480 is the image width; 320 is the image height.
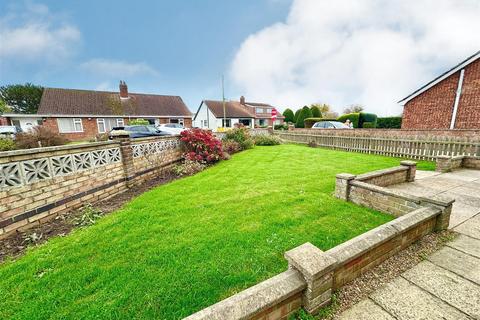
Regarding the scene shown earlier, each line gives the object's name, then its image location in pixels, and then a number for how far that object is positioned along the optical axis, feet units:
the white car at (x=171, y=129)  54.93
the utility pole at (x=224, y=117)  102.99
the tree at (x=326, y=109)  172.65
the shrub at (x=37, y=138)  32.28
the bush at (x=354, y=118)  70.15
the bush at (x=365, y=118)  69.36
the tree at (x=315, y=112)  106.83
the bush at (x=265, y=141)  49.49
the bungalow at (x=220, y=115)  112.68
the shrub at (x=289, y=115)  147.95
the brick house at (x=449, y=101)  37.83
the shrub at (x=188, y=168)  25.62
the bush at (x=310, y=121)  77.62
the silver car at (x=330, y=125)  47.62
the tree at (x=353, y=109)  167.03
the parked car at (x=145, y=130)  44.17
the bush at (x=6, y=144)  28.03
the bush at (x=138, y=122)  66.16
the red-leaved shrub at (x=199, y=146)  29.04
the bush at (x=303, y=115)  105.81
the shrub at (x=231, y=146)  38.50
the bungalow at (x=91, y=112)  72.90
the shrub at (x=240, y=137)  43.11
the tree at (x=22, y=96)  118.83
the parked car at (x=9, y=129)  63.93
